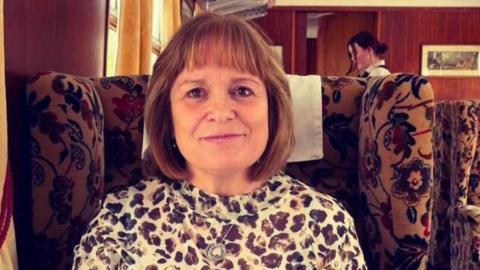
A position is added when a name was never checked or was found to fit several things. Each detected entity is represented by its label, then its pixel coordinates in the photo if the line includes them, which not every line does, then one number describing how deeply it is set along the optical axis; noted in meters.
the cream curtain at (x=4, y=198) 1.00
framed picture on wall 6.30
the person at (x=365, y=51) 4.39
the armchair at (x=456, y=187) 1.94
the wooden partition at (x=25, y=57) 1.21
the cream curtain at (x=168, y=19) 3.46
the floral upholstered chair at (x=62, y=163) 1.20
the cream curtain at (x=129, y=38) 2.50
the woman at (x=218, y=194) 1.03
